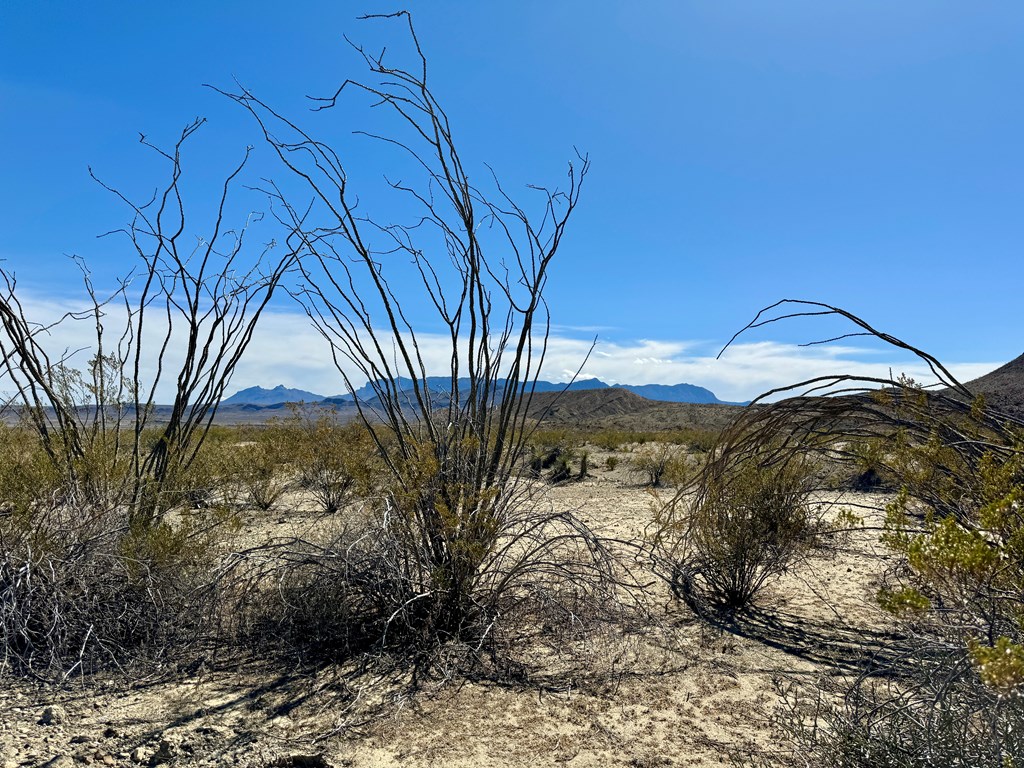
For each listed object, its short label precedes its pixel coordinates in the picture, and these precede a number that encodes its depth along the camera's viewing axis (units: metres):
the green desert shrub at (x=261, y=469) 12.07
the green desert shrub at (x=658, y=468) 15.44
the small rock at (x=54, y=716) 3.87
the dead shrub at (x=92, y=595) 4.52
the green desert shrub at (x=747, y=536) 6.44
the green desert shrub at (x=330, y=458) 11.59
